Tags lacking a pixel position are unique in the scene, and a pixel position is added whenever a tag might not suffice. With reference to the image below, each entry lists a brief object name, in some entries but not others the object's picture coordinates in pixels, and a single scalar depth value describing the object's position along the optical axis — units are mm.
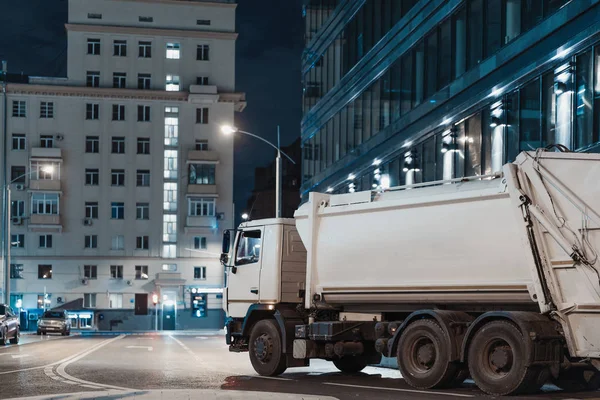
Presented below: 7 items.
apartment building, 80000
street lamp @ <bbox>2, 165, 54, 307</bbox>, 56406
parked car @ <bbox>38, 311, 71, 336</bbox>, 54531
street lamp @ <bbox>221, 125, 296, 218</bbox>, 34825
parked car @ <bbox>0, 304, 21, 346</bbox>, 34844
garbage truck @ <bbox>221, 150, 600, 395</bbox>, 13672
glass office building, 22578
